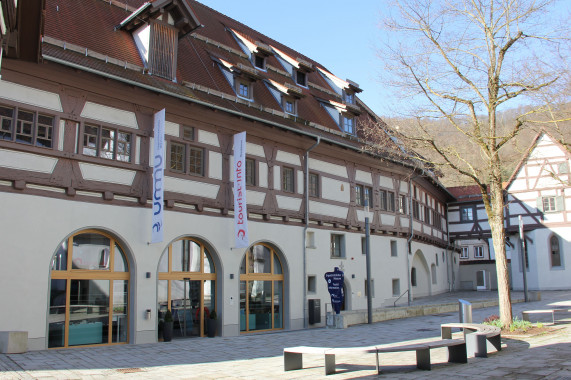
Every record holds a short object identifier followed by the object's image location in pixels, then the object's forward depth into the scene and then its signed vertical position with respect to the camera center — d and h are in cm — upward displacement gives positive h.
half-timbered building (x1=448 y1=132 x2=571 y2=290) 3597 +346
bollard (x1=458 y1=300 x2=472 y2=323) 1470 -101
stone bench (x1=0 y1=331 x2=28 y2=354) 1175 -131
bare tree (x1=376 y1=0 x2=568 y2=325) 1485 +389
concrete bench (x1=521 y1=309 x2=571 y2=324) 1659 -122
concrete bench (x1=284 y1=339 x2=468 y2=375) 951 -140
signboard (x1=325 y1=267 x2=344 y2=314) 1975 -42
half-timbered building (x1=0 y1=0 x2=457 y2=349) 1347 +293
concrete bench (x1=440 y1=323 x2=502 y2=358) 1109 -131
